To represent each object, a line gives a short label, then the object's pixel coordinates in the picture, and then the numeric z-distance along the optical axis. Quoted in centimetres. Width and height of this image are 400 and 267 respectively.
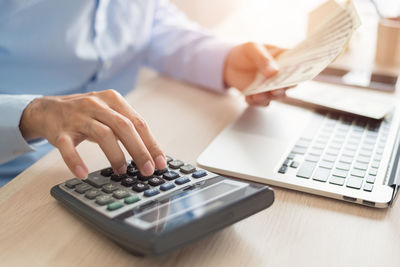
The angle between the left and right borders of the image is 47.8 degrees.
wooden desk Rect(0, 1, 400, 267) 41
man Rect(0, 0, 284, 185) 52
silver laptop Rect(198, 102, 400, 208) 50
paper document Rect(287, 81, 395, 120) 69
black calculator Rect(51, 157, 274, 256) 38
